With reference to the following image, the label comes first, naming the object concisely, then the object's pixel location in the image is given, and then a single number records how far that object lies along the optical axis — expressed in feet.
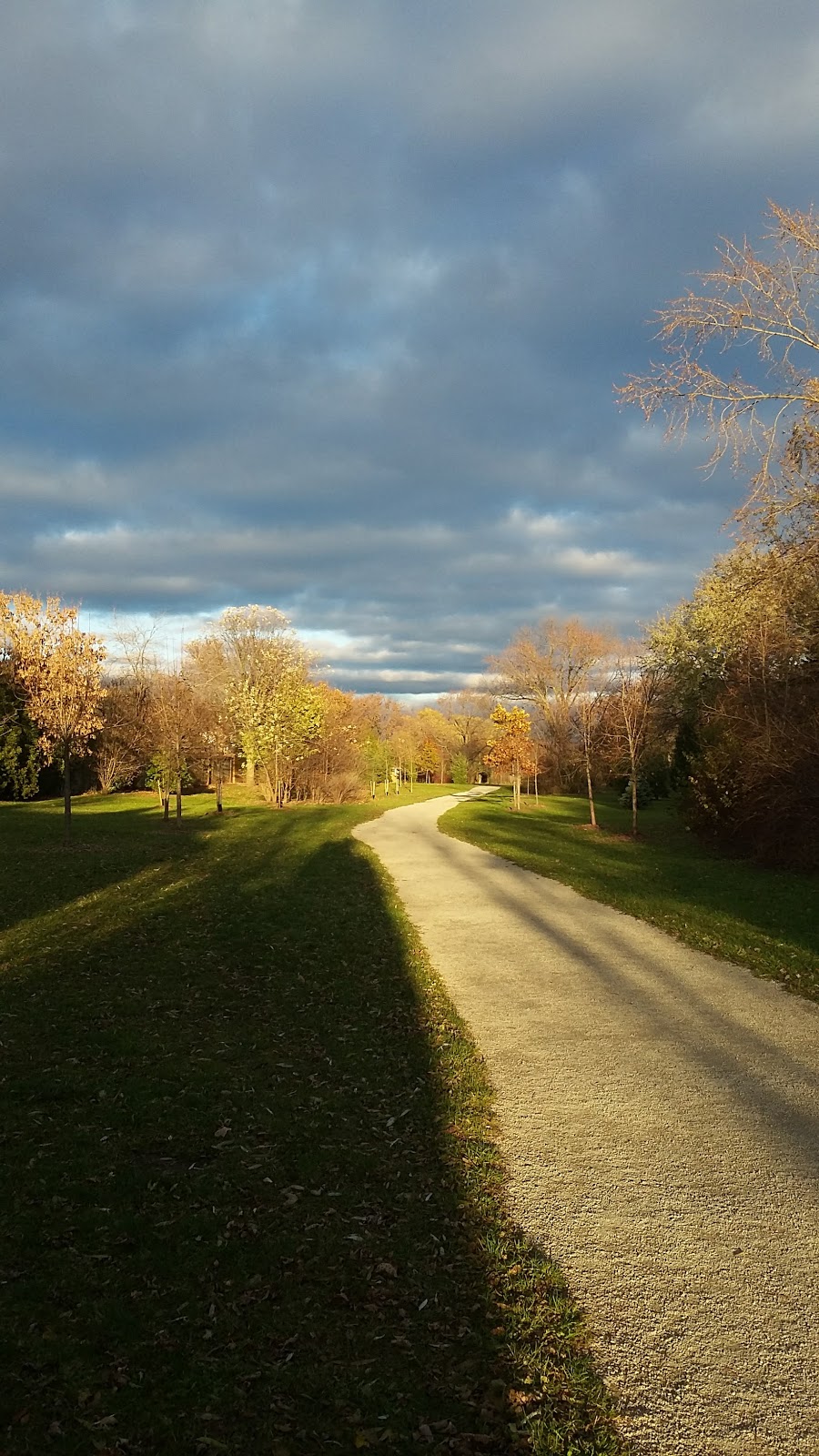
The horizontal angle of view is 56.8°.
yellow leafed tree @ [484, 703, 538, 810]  110.93
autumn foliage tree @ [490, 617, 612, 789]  161.17
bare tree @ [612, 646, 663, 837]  78.84
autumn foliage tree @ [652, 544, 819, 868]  54.44
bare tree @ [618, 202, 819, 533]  27.94
